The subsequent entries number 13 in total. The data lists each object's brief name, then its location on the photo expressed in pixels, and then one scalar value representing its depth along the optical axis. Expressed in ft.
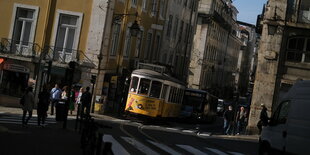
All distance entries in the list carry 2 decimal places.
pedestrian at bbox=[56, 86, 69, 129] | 69.97
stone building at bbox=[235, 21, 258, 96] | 408.26
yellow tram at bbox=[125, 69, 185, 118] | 104.32
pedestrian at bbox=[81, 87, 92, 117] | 87.28
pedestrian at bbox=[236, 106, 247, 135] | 107.04
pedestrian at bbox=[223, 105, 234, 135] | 106.52
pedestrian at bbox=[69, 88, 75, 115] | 103.51
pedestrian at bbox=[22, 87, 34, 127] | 67.21
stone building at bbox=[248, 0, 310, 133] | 111.34
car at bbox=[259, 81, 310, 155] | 45.34
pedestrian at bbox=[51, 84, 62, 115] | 93.61
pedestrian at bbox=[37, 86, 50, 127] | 68.39
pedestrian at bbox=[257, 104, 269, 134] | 54.13
